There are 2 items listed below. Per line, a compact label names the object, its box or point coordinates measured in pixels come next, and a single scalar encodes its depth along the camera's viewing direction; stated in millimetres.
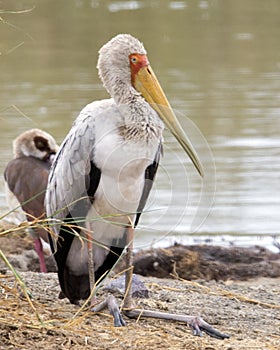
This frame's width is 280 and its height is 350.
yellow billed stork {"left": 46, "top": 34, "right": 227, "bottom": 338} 10766
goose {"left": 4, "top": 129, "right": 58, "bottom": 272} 16453
